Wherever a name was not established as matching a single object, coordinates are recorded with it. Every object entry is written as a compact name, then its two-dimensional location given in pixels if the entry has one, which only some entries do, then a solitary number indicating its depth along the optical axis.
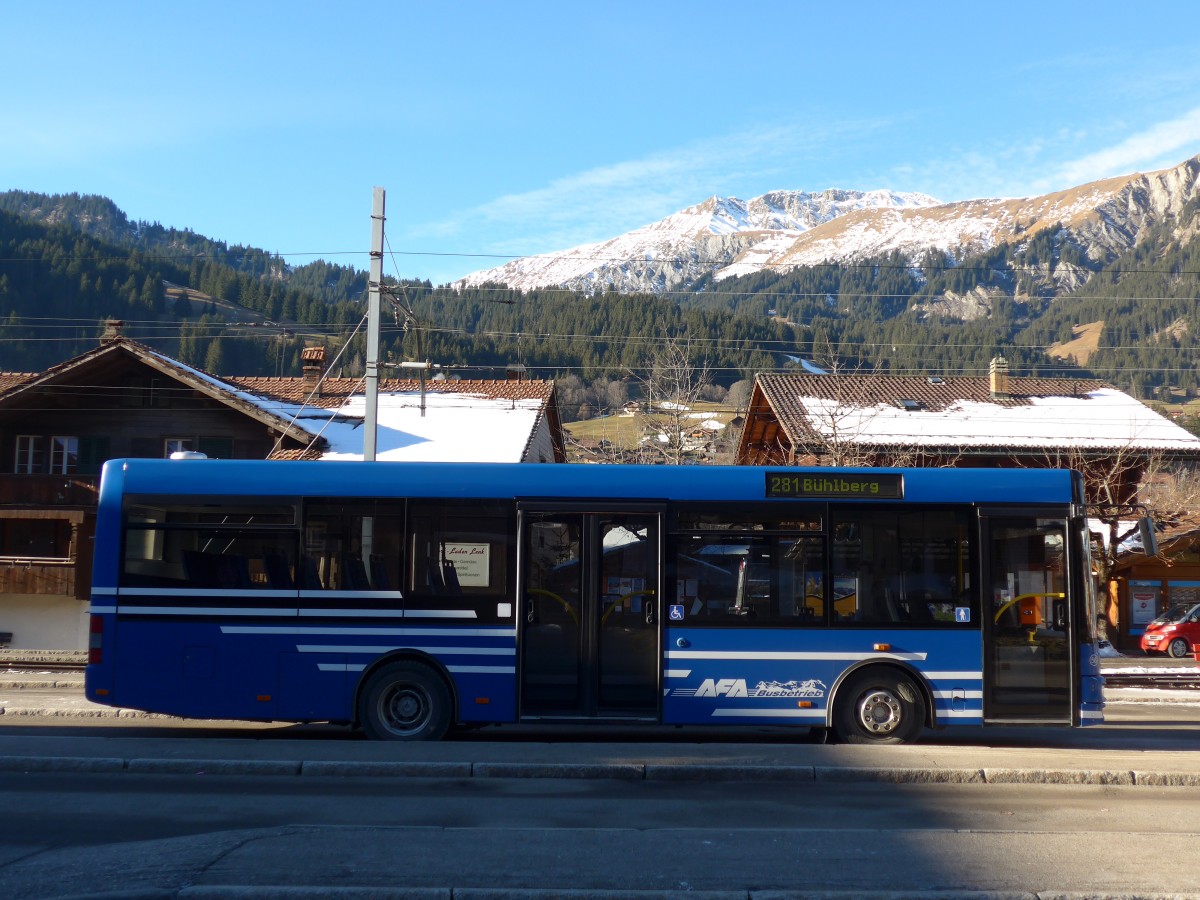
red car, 30.83
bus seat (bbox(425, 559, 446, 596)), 11.72
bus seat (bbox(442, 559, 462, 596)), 11.71
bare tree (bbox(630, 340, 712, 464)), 36.67
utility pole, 20.00
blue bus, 11.56
